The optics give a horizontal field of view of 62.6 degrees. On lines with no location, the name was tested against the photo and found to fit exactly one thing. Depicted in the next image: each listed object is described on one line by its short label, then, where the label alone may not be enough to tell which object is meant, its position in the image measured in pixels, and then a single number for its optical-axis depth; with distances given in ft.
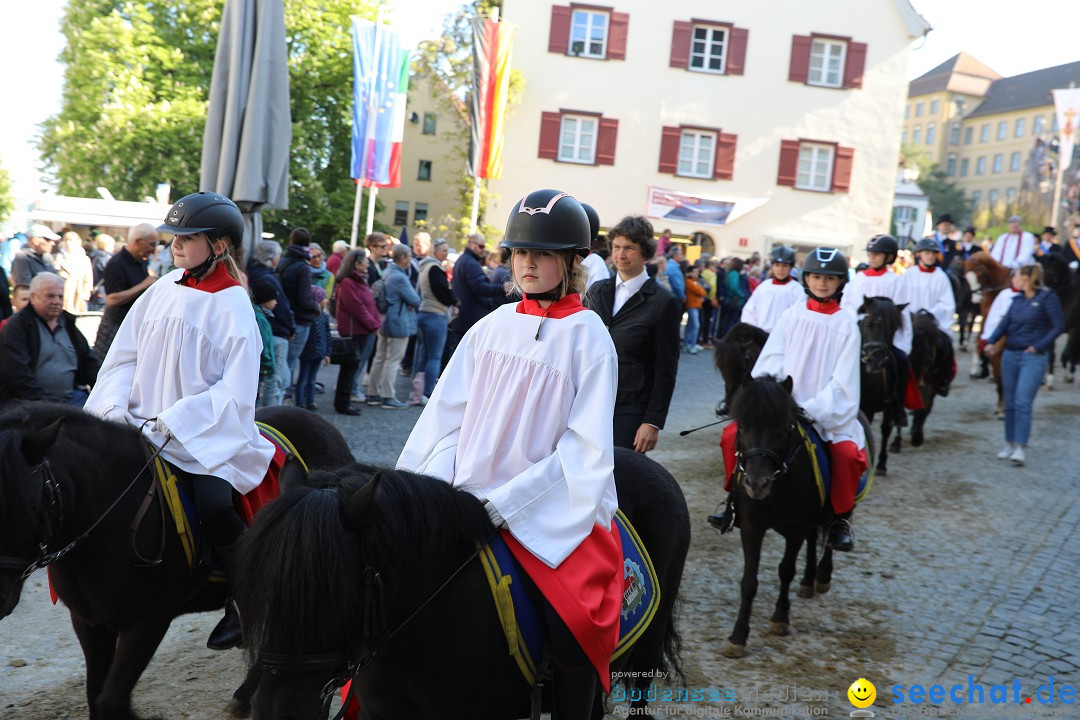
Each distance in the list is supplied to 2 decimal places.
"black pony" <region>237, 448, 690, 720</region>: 7.24
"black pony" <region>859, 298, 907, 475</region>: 33.53
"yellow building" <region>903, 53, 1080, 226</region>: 287.07
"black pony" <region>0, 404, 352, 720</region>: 10.29
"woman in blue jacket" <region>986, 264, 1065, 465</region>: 37.40
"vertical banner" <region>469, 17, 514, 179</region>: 78.74
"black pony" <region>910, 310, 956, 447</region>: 39.87
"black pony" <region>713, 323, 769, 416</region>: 27.12
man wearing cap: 34.99
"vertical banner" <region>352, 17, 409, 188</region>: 66.85
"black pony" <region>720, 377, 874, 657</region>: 18.04
